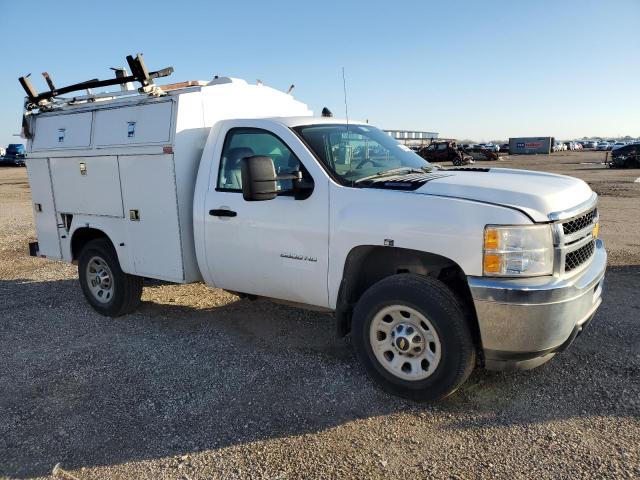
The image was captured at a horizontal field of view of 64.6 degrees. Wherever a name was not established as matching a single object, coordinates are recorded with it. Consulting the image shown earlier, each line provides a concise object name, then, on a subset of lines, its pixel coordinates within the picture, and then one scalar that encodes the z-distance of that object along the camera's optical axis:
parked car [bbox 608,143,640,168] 29.44
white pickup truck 3.25
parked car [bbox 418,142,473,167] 39.52
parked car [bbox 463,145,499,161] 44.94
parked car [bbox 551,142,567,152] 78.78
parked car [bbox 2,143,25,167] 42.50
